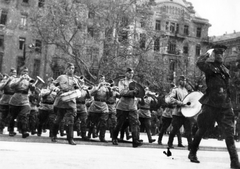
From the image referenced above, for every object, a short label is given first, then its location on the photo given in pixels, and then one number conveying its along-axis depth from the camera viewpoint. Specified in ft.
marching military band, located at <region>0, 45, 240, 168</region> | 27.22
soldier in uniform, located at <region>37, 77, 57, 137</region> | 51.73
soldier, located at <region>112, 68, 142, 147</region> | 41.29
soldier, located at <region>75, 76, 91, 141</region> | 45.24
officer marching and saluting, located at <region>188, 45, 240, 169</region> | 26.86
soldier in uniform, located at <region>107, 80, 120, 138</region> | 54.49
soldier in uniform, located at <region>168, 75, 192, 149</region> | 42.54
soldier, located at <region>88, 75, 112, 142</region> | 47.60
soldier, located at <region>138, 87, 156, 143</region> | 53.31
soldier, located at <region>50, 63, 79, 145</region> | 39.17
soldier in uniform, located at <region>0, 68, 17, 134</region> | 47.97
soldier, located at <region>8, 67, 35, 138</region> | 43.10
